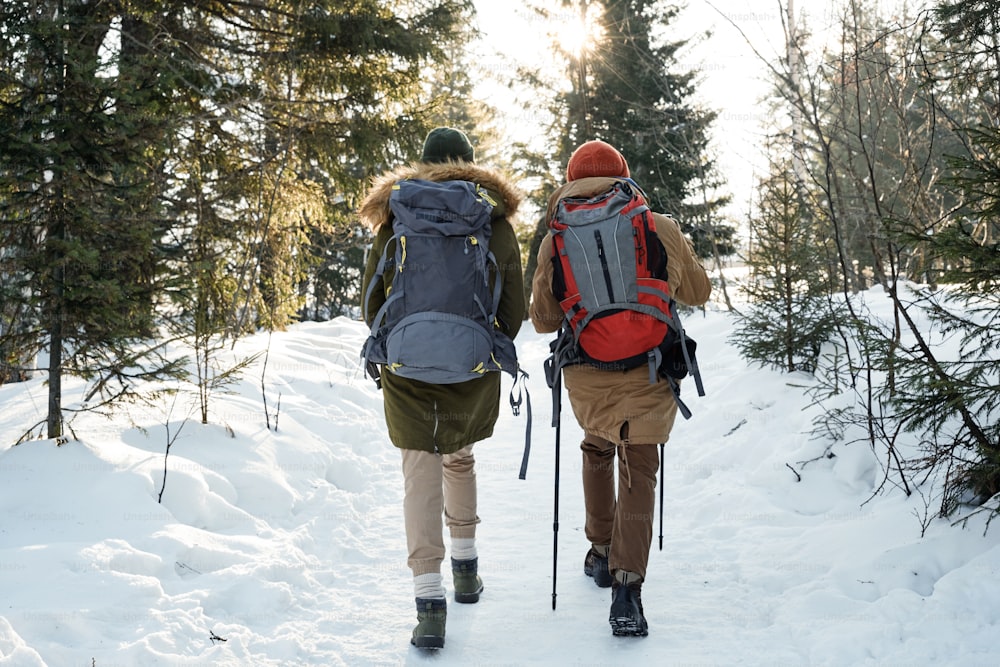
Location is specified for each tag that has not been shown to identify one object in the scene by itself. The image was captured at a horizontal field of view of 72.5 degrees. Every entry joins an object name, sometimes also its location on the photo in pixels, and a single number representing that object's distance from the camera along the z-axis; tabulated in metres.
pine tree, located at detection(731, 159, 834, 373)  6.60
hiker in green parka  3.27
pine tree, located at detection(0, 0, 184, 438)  4.61
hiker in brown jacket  3.27
